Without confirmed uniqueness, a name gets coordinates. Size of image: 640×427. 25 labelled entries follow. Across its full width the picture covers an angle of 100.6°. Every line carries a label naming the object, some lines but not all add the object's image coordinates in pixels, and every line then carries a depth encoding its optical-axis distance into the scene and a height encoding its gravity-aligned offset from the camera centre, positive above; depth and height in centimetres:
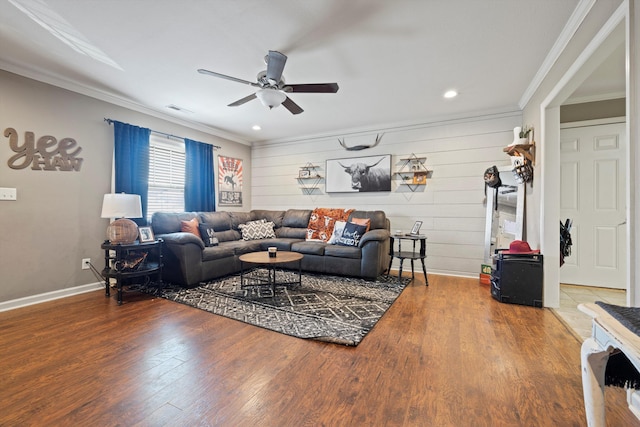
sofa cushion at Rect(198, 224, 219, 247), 407 -36
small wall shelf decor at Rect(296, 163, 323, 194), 530 +72
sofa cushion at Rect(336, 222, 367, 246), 404 -32
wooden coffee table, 312 -56
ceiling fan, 231 +122
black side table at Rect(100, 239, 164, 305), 299 -60
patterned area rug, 230 -98
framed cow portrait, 466 +72
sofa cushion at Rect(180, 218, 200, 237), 398 -22
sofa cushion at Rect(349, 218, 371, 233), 426 -12
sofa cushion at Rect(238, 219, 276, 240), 480 -31
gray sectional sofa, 343 -52
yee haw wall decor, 280 +67
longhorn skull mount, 475 +126
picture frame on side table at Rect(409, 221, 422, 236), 394 -21
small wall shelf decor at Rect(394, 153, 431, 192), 438 +70
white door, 348 +17
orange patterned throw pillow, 468 -15
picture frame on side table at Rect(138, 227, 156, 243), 329 -28
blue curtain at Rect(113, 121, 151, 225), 360 +73
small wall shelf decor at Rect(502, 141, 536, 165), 310 +77
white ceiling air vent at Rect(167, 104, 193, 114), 392 +158
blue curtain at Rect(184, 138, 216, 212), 461 +62
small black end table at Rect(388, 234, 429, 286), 363 -57
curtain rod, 415 +127
